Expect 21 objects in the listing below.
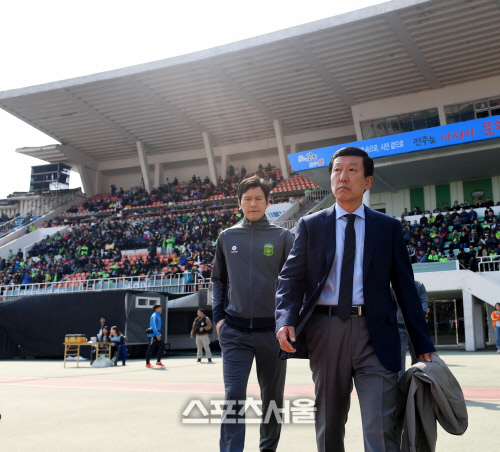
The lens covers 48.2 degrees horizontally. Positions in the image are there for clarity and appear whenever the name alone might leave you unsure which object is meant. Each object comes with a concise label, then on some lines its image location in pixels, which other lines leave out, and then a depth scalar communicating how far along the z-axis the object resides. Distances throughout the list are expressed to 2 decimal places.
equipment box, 15.45
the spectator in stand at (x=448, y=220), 24.40
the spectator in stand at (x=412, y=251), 21.58
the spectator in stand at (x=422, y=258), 20.55
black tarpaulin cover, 18.98
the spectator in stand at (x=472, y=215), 23.63
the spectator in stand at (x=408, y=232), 23.31
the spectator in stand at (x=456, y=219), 23.38
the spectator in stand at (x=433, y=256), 20.89
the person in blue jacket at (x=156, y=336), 14.67
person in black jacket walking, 3.81
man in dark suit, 2.80
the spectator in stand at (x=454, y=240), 22.17
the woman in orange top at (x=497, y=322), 15.97
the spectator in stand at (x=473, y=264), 19.41
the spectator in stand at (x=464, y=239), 21.86
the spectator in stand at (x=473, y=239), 21.12
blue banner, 23.77
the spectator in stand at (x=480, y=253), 19.59
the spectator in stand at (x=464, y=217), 23.55
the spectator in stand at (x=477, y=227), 22.60
